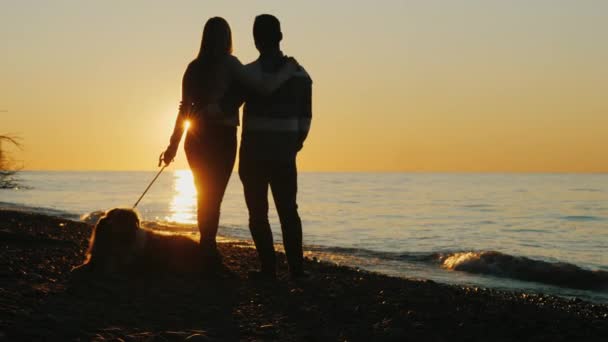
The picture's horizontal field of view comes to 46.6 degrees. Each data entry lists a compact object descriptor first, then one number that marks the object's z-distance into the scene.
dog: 6.11
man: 6.36
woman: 6.27
